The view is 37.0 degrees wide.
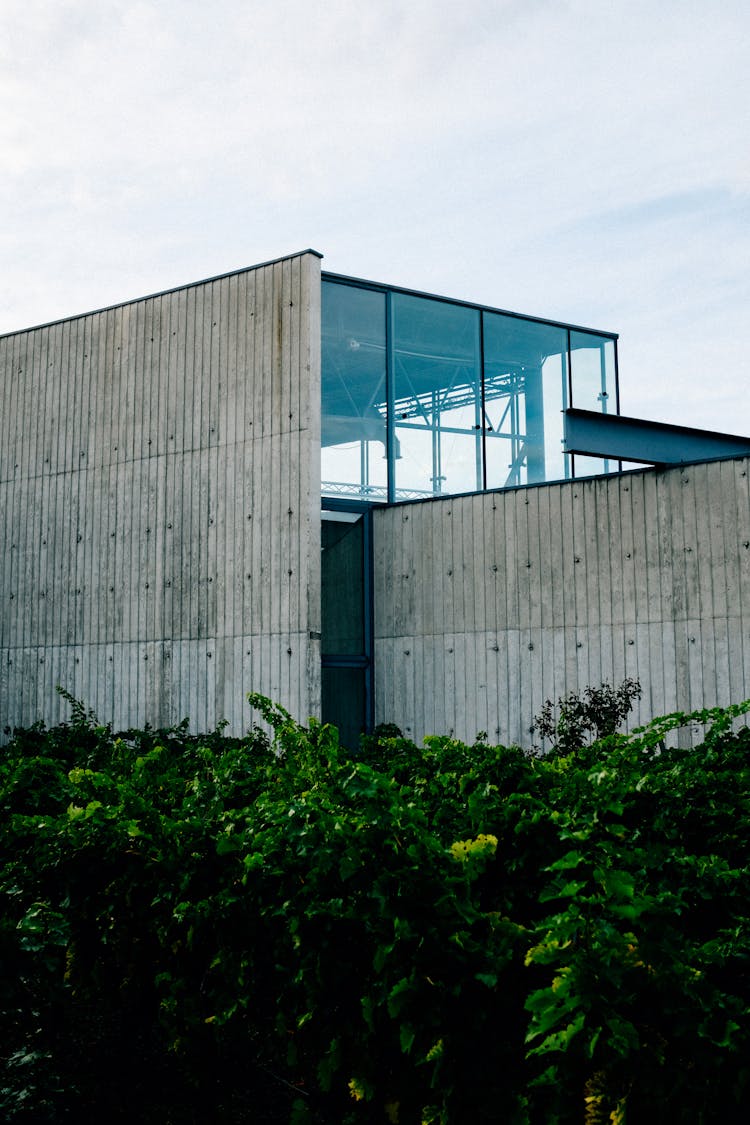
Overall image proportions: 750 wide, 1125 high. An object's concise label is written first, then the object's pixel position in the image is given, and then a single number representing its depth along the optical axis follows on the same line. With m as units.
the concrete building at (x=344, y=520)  12.52
